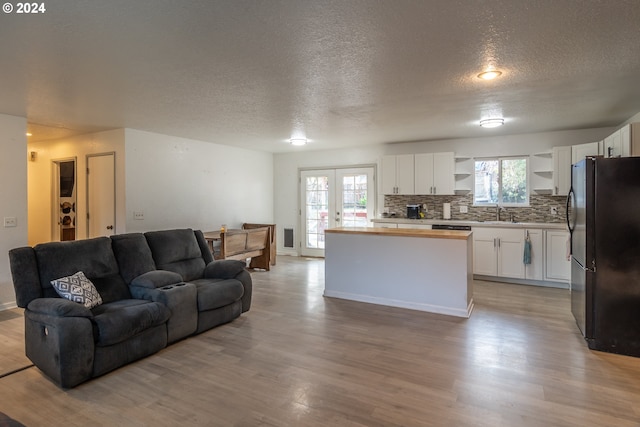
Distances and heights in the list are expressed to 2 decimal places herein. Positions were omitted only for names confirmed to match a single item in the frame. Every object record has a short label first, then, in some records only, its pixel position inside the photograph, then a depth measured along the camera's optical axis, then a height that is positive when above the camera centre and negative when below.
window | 6.02 +0.51
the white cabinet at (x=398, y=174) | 6.53 +0.69
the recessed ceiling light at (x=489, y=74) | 3.07 +1.21
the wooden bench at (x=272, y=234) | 6.77 -0.45
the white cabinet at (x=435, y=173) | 6.21 +0.67
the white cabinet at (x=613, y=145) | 4.10 +0.82
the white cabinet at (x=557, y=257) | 5.20 -0.69
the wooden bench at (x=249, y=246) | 5.68 -0.61
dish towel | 5.38 -0.61
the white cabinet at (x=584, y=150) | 4.97 +0.88
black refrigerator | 3.05 -0.38
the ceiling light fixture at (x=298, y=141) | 6.41 +1.29
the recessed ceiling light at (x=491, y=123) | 4.79 +1.22
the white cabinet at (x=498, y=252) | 5.49 -0.65
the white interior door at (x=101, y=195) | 5.50 +0.25
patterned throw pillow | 2.84 -0.65
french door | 7.44 +0.21
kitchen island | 4.08 -0.71
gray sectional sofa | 2.56 -0.79
